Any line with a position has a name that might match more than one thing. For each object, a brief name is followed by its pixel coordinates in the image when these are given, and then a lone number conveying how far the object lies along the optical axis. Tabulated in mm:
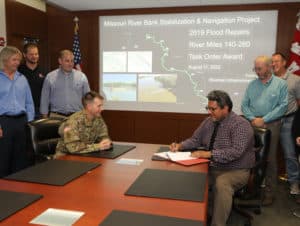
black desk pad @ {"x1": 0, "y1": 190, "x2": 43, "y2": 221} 1263
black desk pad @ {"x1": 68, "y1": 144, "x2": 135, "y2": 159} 2265
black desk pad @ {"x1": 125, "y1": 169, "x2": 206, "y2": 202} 1491
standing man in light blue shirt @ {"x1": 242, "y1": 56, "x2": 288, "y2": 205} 3191
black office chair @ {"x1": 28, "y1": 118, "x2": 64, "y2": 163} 2410
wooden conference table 1274
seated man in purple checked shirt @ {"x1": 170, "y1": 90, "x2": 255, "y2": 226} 2228
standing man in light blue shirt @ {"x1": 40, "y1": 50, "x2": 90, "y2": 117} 3643
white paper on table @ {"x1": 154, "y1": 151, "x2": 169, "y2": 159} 2252
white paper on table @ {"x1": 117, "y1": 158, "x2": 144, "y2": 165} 2079
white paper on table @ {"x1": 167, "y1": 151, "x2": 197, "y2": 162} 2195
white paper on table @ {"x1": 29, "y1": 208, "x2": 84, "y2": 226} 1197
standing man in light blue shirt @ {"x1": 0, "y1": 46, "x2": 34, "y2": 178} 2945
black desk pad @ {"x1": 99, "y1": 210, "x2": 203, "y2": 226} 1195
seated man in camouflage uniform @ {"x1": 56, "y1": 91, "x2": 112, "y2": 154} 2305
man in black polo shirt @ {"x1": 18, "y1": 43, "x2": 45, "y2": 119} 3440
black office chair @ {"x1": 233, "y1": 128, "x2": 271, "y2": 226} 2455
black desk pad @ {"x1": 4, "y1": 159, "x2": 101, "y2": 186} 1687
